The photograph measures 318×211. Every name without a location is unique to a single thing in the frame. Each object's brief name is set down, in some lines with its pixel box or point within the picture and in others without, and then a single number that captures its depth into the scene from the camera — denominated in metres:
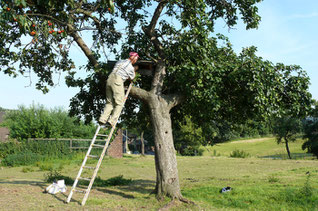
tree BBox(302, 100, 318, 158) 39.53
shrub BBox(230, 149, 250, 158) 36.16
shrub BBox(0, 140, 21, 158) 25.27
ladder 7.41
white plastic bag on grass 8.94
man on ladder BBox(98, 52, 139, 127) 8.17
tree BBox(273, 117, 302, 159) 39.78
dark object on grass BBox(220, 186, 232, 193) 9.84
